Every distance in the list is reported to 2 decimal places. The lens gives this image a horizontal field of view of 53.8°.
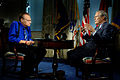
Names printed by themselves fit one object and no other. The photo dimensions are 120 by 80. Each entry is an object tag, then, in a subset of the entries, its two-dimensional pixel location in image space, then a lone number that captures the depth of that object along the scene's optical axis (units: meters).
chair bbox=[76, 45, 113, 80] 1.90
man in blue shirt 2.28
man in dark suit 1.97
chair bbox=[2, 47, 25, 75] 2.26
